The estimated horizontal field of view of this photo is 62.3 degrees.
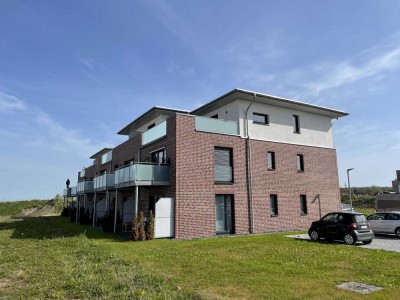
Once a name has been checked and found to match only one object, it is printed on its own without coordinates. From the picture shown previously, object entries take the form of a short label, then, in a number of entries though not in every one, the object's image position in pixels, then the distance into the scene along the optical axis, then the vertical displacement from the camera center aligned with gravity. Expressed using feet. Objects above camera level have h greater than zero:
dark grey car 47.57 -3.57
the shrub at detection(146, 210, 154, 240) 53.57 -3.45
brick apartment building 57.31 +6.99
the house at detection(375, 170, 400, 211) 107.86 +0.48
